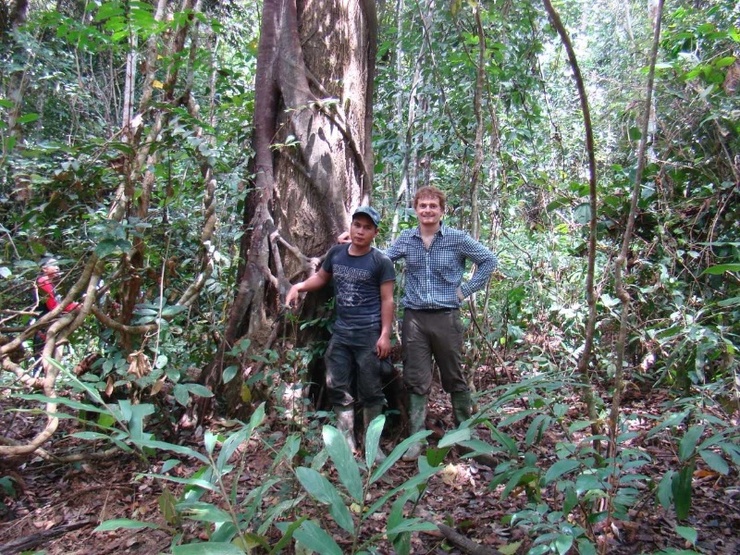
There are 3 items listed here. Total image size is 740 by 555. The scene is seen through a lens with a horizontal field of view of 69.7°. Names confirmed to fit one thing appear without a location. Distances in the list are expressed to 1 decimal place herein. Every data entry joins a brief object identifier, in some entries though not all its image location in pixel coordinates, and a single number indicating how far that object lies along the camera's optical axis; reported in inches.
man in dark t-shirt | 133.7
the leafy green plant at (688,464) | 64.1
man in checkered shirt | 135.8
